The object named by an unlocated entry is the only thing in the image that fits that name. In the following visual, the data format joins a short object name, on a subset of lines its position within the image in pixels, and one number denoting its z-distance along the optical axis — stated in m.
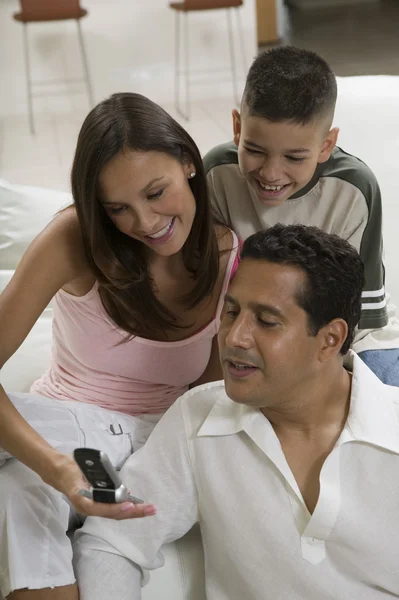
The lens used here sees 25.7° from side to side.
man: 1.46
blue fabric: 1.98
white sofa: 2.43
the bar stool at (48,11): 5.29
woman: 1.51
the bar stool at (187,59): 5.97
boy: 1.85
